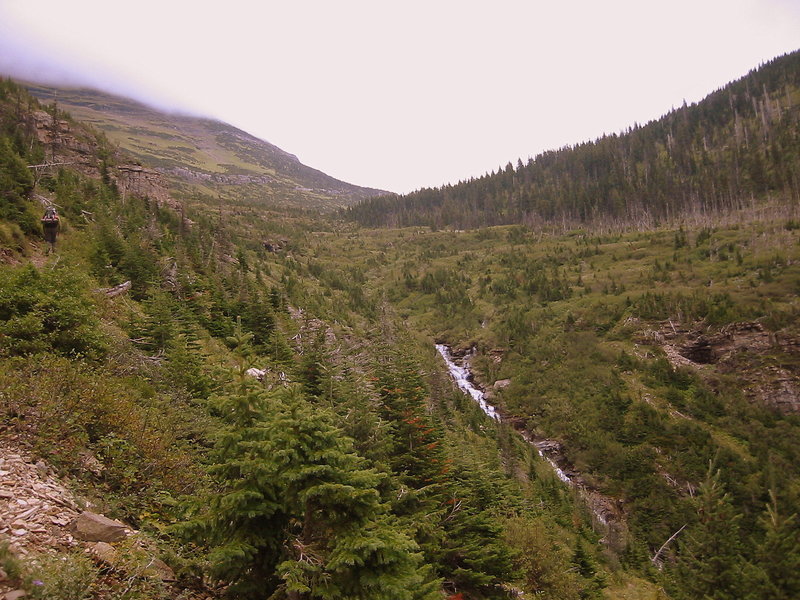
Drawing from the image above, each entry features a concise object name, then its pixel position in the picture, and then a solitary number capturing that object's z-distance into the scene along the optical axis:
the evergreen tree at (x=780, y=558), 16.06
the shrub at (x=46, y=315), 10.73
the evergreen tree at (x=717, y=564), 17.39
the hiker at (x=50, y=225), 20.45
